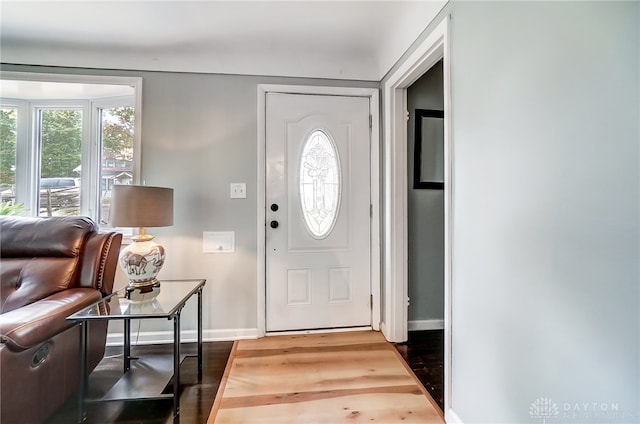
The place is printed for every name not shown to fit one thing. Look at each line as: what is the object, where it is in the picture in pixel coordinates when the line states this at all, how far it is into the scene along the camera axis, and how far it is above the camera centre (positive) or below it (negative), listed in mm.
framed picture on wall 2355 +551
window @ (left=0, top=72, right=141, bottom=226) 2352 +572
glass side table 1380 -629
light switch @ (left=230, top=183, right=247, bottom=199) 2275 +200
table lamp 1629 -30
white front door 2324 +32
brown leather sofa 1164 -437
